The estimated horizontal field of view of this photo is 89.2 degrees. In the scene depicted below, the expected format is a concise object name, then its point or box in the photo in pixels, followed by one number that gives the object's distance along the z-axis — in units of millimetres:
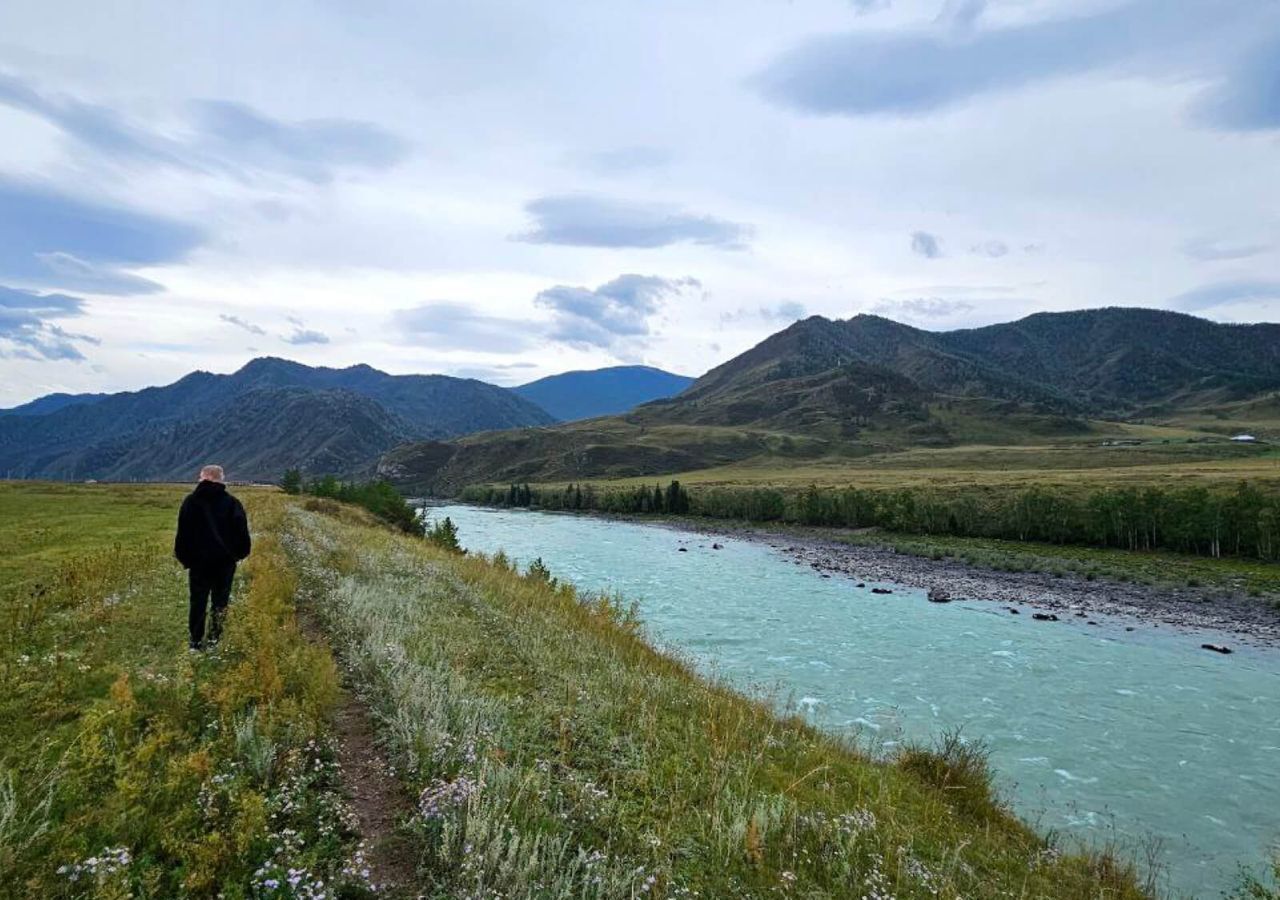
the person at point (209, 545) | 10773
